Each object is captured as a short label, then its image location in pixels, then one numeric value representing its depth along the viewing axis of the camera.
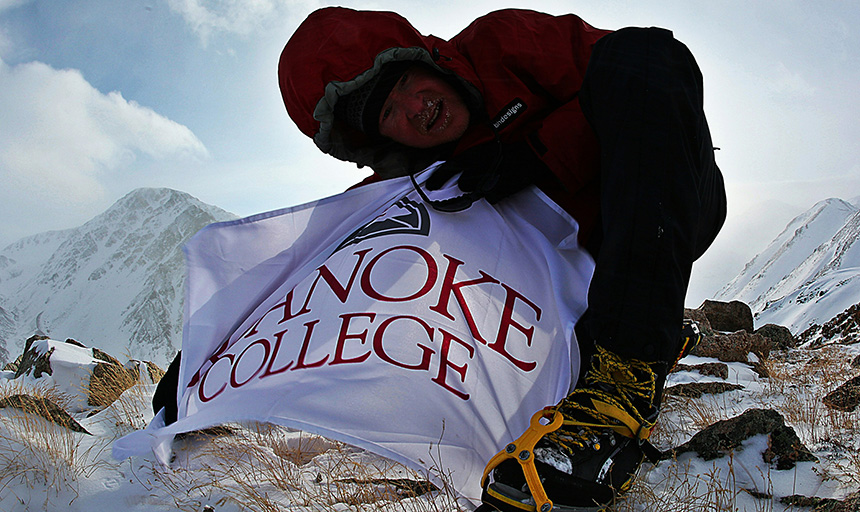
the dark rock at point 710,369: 2.84
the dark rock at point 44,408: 2.03
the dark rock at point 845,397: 1.80
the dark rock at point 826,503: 1.09
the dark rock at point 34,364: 4.05
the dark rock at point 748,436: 1.40
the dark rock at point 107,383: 3.41
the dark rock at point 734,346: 3.82
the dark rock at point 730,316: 6.66
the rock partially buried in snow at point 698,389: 2.31
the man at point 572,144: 1.13
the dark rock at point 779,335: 5.41
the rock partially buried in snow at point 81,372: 3.46
